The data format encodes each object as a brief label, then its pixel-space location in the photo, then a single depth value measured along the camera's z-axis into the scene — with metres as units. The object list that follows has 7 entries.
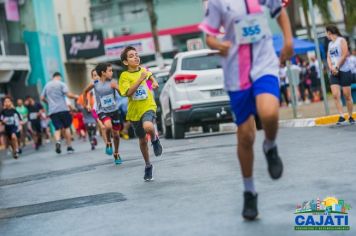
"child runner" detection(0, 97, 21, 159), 26.64
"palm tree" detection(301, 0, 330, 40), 44.31
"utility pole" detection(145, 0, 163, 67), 48.13
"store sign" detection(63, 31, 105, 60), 53.06
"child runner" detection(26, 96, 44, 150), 31.53
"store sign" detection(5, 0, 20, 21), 46.28
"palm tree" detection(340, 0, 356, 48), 43.44
